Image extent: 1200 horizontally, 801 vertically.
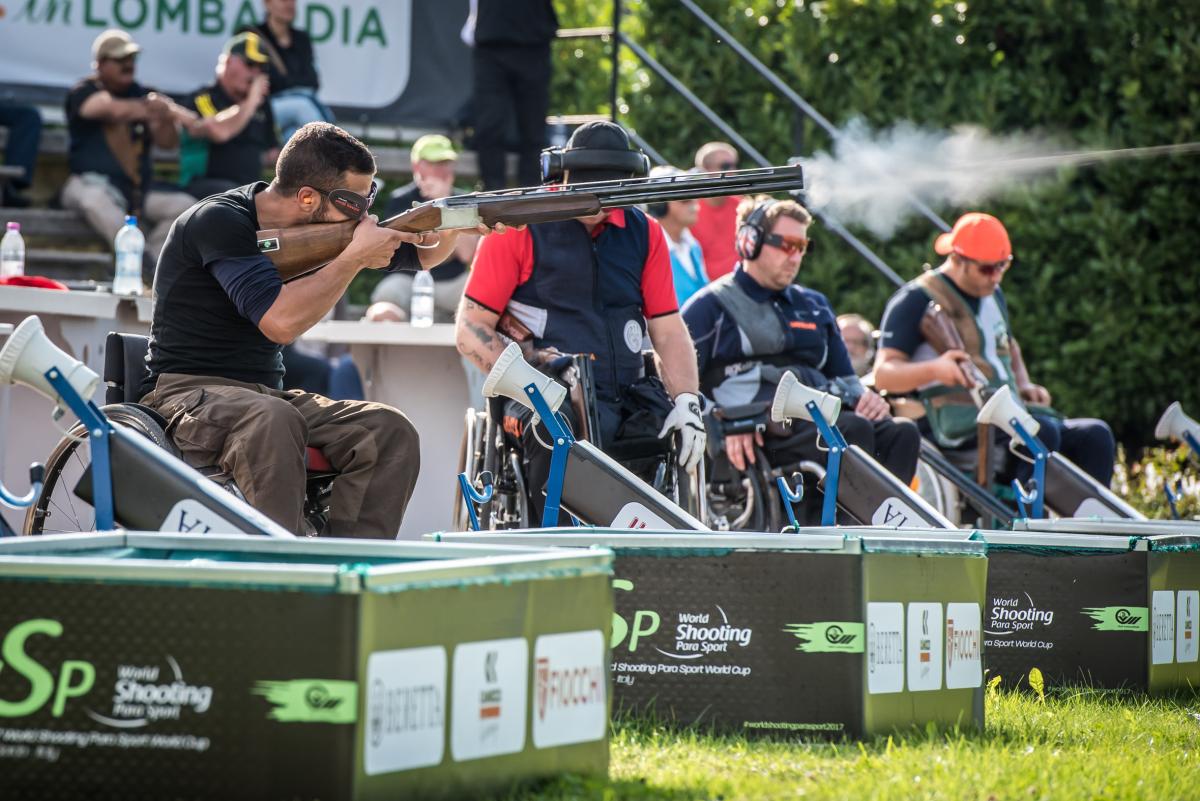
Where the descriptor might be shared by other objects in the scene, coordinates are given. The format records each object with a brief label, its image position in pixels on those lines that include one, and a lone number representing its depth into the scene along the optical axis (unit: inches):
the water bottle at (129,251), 601.0
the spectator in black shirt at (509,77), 882.1
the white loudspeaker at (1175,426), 673.6
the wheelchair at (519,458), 489.4
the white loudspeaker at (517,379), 429.7
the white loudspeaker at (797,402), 486.9
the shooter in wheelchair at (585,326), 502.6
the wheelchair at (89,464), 394.3
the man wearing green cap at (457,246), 764.6
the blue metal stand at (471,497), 446.3
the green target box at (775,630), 324.2
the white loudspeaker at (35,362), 318.7
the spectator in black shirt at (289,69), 864.3
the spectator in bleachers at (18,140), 840.9
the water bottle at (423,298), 699.1
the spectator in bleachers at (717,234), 864.3
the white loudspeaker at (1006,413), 610.2
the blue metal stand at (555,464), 419.8
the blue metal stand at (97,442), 322.0
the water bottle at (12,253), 603.8
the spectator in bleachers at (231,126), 842.8
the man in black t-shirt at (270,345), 398.6
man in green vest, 684.1
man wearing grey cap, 815.1
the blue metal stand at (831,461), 463.2
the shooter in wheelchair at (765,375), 605.0
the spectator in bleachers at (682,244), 757.3
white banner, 868.6
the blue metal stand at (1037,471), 593.0
